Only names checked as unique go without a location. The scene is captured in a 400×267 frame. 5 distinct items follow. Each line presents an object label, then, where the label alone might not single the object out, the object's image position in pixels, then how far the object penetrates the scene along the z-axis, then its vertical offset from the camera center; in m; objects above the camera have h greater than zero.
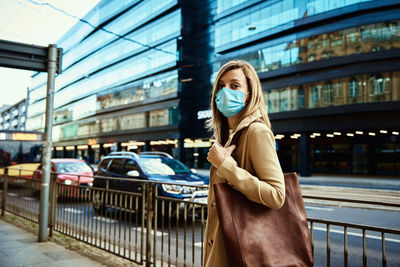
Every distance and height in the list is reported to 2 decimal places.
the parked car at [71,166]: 12.80 -0.68
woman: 1.54 -0.01
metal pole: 5.70 -0.24
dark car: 7.60 -0.58
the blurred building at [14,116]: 102.38 +11.32
